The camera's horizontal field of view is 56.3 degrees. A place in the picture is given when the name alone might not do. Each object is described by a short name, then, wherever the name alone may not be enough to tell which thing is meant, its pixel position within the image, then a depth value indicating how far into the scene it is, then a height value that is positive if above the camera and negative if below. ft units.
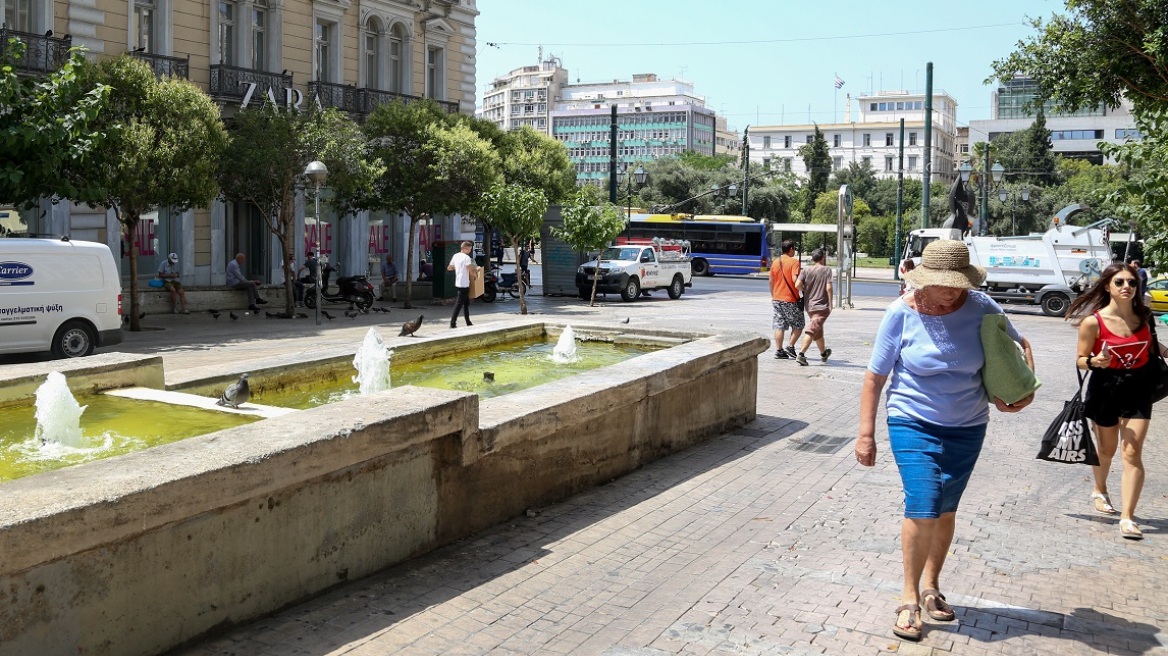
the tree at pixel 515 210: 88.99 +4.64
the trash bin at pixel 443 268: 101.40 -0.26
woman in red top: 21.99 -1.88
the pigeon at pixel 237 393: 22.24 -2.68
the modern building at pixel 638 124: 545.44 +73.28
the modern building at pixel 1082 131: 394.73 +52.27
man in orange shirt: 49.96 -1.15
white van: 52.06 -1.85
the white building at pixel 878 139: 486.79 +61.38
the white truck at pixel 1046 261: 97.86 +1.11
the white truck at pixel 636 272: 109.09 -0.44
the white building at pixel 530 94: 581.28 +93.84
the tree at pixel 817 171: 346.54 +31.83
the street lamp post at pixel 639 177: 135.43 +11.71
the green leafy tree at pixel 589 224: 96.22 +3.86
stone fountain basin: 12.82 -3.62
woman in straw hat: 16.22 -1.99
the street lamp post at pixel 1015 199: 163.08 +14.52
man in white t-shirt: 68.54 -0.66
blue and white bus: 173.88 +4.68
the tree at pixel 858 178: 378.94 +32.76
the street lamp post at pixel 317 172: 74.13 +6.21
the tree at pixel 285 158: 78.48 +7.66
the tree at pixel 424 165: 92.89 +8.56
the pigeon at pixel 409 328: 38.55 -2.27
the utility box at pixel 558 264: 110.52 +0.28
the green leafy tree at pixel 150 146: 65.21 +7.07
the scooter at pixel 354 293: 88.89 -2.35
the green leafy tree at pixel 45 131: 57.11 +6.89
